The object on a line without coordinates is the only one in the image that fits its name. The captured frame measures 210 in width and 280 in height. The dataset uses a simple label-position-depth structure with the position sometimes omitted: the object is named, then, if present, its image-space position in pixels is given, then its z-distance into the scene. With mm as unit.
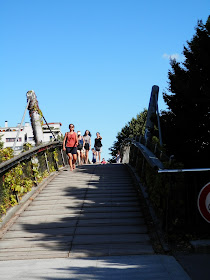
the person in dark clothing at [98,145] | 22688
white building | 116388
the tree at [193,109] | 17875
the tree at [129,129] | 57188
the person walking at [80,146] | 19156
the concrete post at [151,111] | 17297
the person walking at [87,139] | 20203
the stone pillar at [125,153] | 21598
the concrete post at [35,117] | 14672
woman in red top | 14852
